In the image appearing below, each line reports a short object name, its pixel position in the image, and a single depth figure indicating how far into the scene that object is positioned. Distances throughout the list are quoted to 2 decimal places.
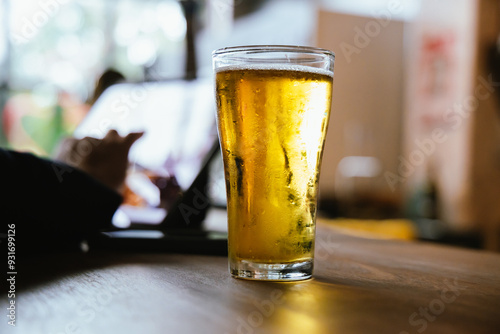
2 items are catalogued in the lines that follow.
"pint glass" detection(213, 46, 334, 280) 0.56
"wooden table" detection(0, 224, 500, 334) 0.38
